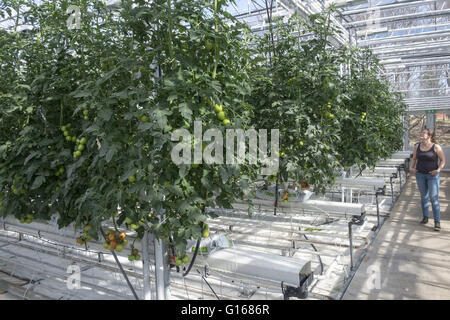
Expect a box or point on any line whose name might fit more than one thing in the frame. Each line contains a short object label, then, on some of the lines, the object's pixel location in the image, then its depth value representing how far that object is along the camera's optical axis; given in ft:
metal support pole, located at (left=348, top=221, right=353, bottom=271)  9.27
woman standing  12.94
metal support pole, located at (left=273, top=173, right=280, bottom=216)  10.73
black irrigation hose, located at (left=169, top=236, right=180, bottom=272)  5.76
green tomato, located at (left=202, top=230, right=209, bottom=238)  5.09
